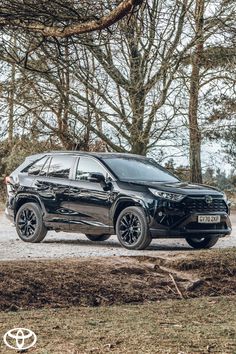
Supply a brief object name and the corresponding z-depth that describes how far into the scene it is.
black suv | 15.73
